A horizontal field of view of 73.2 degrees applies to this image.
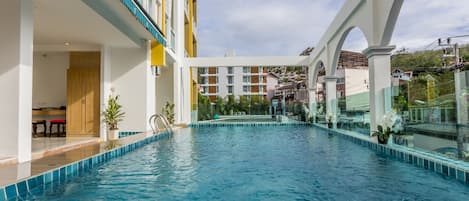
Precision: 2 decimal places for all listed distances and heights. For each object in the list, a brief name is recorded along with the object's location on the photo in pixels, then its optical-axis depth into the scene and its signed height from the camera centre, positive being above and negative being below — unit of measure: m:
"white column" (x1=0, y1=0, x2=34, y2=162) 4.89 +0.59
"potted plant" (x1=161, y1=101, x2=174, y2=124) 14.45 +0.13
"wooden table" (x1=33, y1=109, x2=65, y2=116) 10.23 +0.10
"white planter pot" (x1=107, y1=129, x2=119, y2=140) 9.25 -0.60
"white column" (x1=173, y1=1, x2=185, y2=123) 15.88 +2.88
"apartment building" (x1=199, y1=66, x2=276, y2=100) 60.84 +6.12
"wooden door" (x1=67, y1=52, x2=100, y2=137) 9.91 +0.50
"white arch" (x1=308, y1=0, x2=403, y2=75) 6.71 +2.42
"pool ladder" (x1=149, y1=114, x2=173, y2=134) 10.54 -0.33
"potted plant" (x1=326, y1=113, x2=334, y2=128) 13.02 -0.35
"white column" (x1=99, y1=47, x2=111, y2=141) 9.66 +1.04
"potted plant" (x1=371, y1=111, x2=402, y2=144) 6.70 -0.33
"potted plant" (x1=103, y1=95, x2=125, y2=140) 9.29 -0.08
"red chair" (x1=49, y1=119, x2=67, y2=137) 10.16 -0.30
